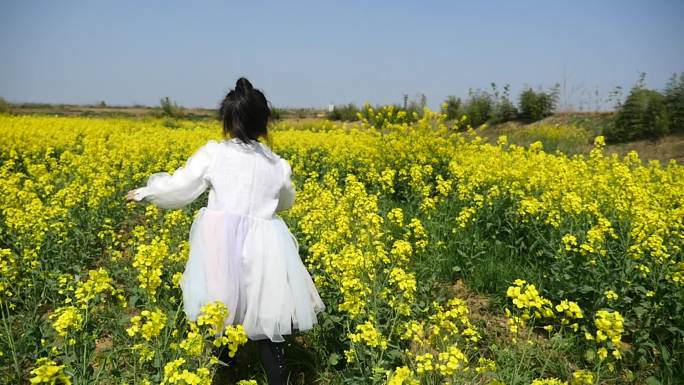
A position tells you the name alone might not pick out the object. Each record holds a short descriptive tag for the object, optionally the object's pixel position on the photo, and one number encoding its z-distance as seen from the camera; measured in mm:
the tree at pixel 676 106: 10367
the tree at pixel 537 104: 14797
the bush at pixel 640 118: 10398
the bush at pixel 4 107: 17203
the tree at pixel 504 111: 15297
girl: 2377
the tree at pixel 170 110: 22438
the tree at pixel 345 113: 20812
